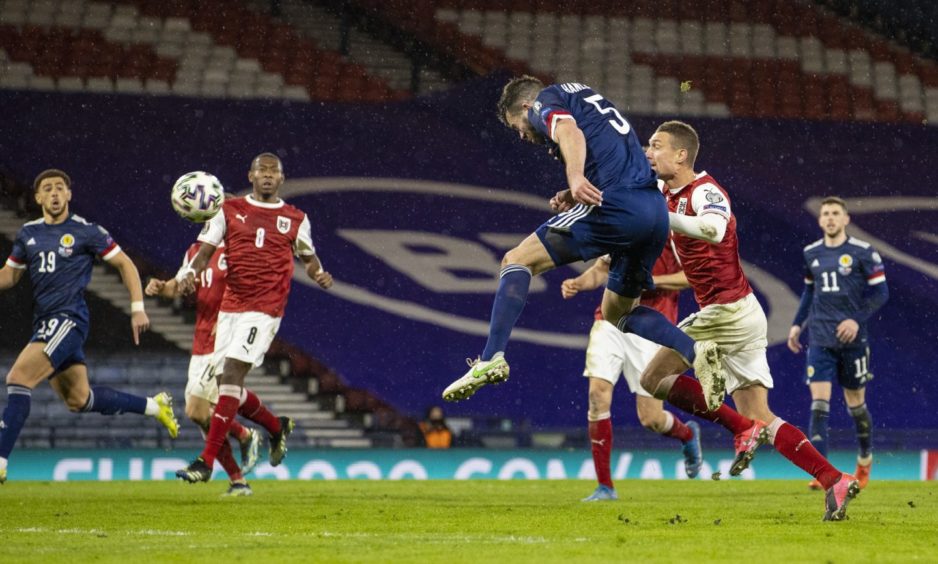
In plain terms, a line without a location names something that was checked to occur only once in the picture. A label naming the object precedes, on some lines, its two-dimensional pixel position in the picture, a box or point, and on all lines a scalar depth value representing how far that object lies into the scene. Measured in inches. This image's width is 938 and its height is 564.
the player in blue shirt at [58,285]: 737.6
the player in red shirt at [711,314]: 593.9
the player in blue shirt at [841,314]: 896.3
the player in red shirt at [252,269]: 745.0
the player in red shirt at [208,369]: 813.9
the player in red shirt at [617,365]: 743.7
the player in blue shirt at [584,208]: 506.3
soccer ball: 723.4
